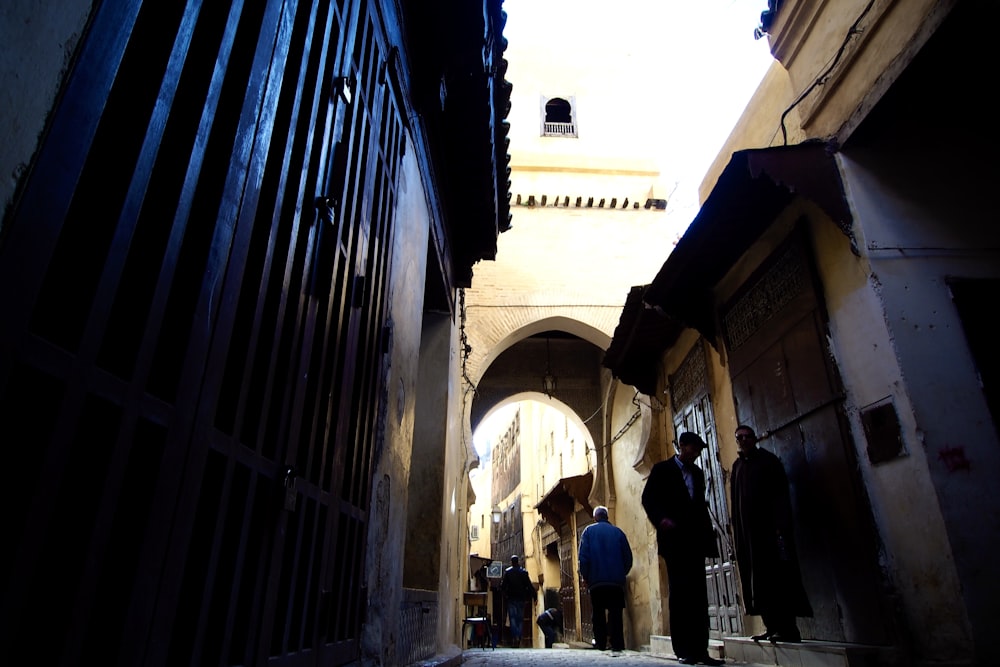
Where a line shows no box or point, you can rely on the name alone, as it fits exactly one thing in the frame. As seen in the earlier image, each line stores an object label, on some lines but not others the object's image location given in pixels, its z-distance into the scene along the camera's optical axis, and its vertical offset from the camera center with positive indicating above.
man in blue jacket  7.33 +0.31
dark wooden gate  0.95 +0.47
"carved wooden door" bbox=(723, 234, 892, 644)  3.95 +1.04
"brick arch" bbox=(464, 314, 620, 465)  13.40 +4.59
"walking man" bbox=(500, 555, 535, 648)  12.81 +0.16
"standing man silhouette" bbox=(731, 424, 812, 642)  4.22 +0.35
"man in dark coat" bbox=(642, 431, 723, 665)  4.78 +0.34
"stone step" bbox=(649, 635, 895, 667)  3.51 -0.33
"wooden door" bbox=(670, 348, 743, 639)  6.45 +0.95
